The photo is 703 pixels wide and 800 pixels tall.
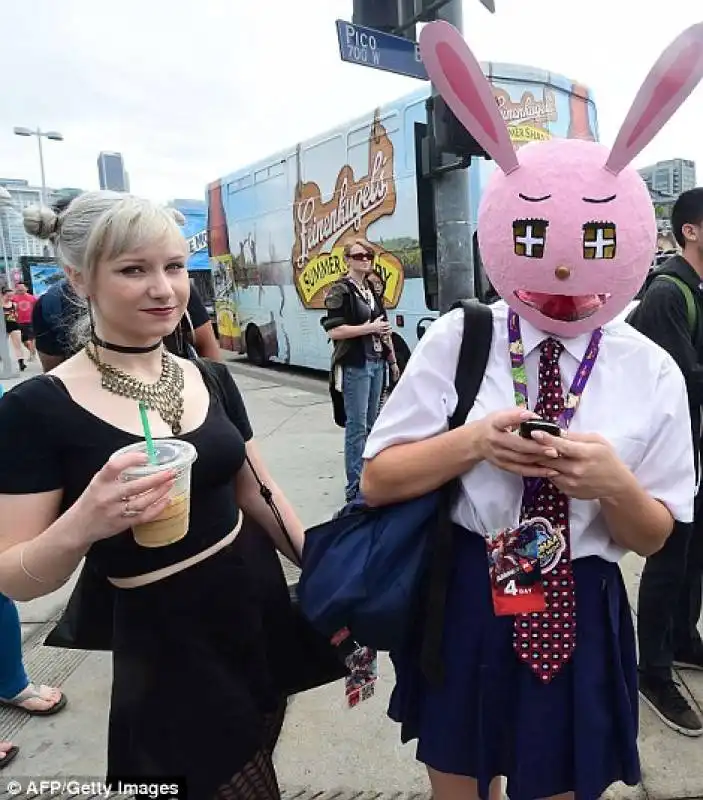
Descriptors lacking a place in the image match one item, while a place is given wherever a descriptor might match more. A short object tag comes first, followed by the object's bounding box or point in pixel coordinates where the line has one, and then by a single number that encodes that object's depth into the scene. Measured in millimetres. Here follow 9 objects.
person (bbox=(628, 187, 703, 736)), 2152
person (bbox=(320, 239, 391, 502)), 4199
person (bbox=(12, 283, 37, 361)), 12359
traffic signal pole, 3914
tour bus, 6602
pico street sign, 3676
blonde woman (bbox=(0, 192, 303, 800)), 1209
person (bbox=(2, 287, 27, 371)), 11766
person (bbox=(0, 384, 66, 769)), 2219
